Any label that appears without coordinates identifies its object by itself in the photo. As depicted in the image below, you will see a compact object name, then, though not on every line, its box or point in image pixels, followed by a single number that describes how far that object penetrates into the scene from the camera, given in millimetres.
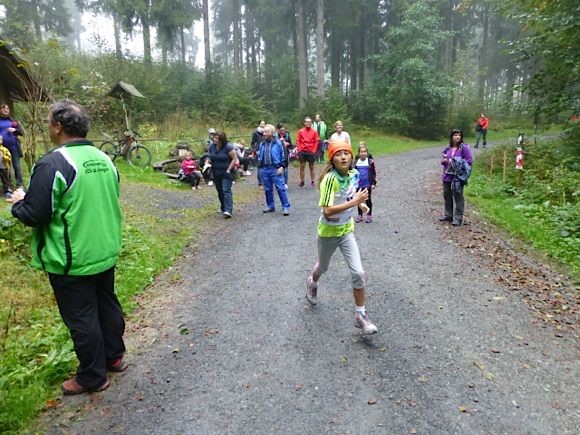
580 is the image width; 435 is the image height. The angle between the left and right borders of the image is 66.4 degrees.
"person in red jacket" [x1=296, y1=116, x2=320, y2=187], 12688
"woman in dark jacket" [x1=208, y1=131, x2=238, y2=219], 9430
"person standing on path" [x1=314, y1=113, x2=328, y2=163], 16750
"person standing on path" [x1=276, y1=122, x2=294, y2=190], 13781
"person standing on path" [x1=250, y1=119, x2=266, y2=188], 13791
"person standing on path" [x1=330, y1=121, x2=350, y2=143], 11537
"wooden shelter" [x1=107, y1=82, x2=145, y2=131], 16938
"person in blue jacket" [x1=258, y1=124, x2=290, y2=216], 9453
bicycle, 15305
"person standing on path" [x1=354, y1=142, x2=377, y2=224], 8602
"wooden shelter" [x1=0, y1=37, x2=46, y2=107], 10612
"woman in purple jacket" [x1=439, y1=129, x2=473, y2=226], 8391
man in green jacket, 3150
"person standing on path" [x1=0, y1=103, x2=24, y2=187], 9547
